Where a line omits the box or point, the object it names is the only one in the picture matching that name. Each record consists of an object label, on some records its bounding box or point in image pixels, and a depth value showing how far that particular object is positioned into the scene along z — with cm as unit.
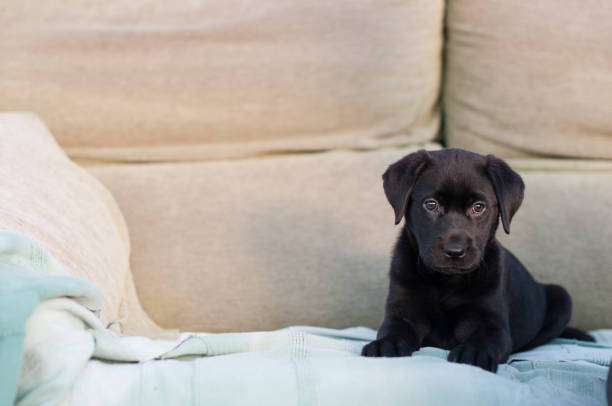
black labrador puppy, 191
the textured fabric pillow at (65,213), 188
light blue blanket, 127
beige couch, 250
